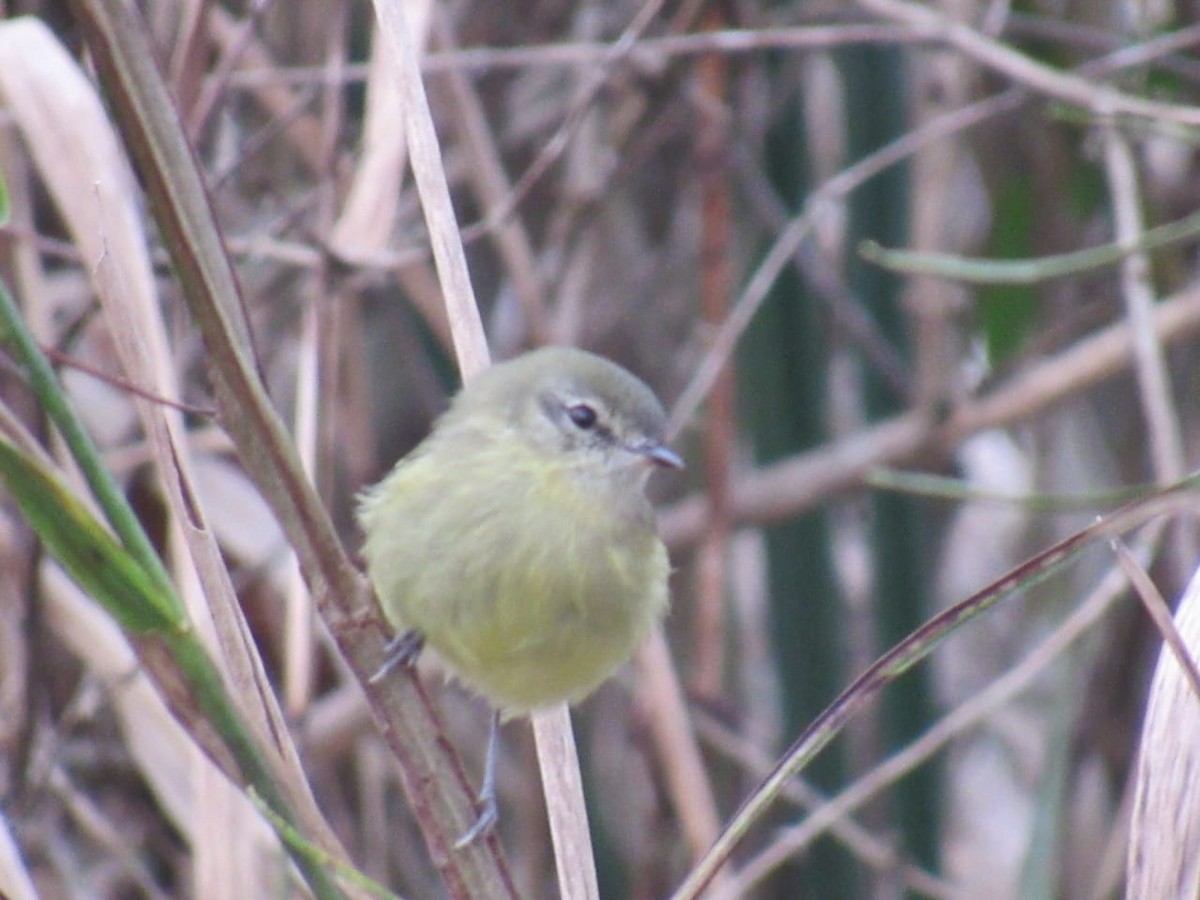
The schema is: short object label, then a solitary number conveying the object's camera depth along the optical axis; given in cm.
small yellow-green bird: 361
